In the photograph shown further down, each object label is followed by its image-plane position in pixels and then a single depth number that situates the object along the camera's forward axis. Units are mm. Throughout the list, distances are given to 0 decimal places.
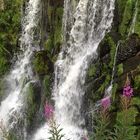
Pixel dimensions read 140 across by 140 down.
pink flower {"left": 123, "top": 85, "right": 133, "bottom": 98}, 4738
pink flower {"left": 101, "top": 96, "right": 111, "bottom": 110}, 4798
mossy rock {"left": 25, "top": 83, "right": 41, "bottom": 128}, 16141
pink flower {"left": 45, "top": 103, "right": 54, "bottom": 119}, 4750
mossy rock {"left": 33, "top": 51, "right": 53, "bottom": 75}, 16797
